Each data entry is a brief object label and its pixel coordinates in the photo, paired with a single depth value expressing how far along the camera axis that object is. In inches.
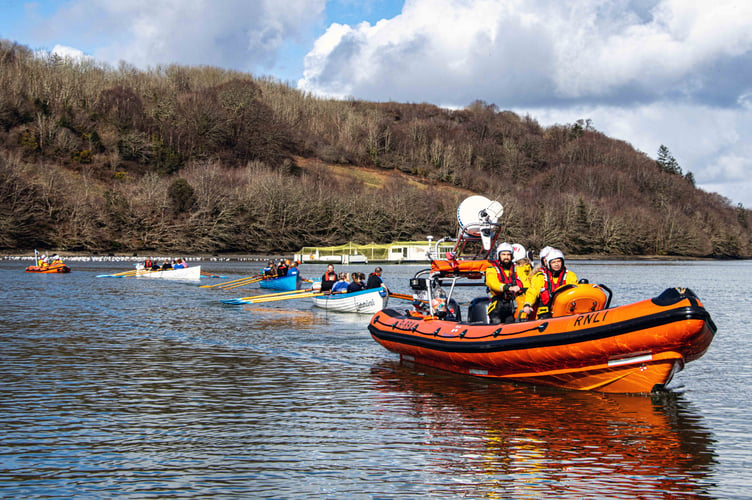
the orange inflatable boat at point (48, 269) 2449.6
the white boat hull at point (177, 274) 2140.7
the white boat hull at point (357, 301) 1114.7
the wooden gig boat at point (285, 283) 1620.3
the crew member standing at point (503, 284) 572.1
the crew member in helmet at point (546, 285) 552.4
